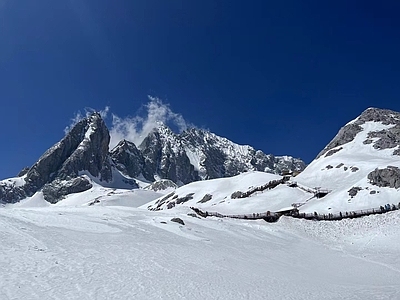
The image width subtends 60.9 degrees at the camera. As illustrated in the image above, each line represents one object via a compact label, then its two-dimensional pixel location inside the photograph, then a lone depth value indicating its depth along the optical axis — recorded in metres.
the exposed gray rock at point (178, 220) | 34.31
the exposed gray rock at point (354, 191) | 52.94
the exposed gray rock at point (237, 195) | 72.19
